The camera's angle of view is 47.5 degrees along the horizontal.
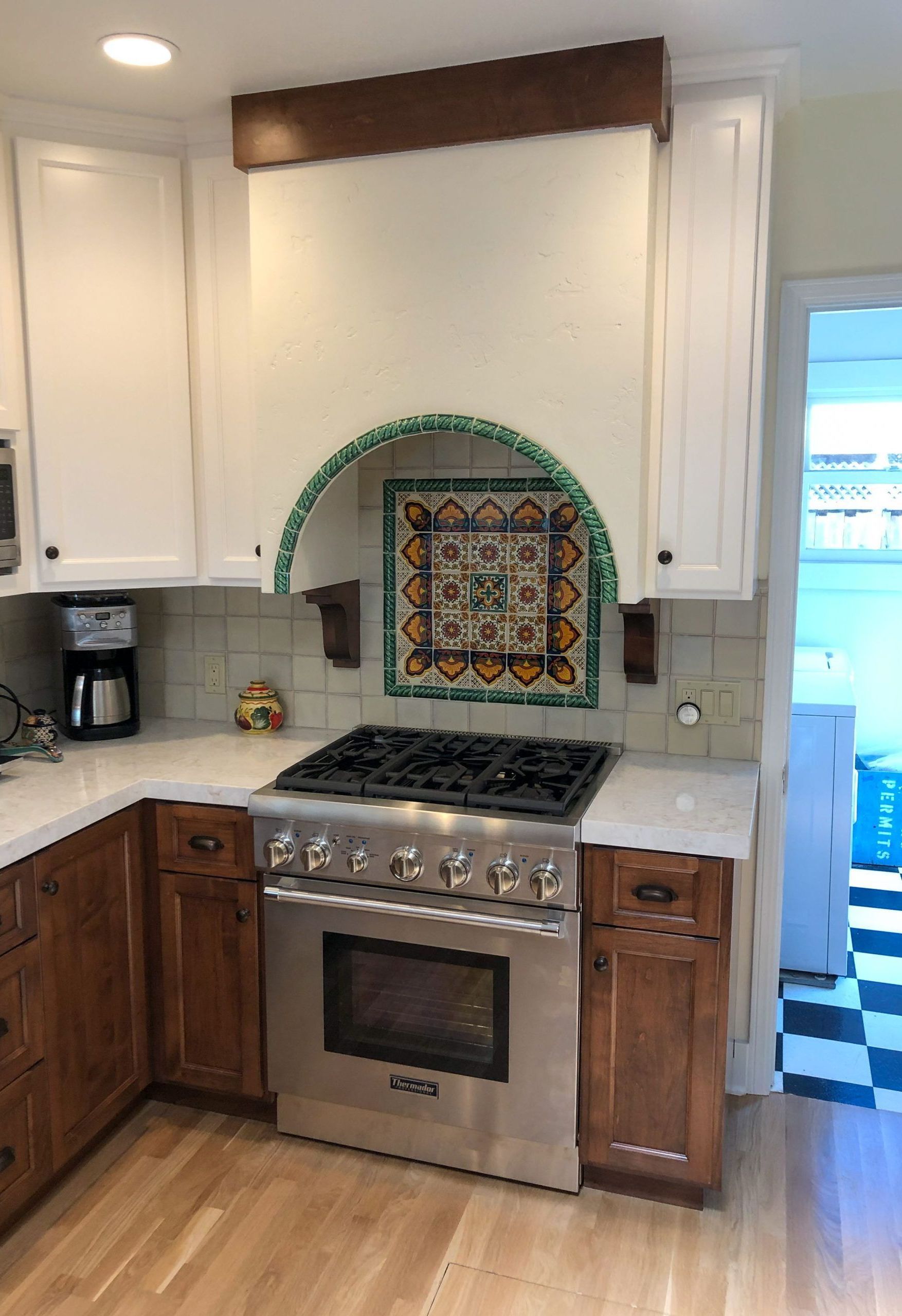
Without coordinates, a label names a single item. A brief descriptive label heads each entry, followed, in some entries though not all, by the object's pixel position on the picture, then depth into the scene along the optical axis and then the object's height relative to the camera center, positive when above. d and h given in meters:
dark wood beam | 2.06 +0.90
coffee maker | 2.79 -0.36
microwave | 2.38 +0.04
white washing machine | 3.45 -1.01
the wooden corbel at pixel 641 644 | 2.50 -0.27
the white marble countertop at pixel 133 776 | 2.20 -0.59
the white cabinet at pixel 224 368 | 2.50 +0.41
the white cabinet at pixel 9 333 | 2.36 +0.46
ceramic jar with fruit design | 2.89 -0.50
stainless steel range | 2.19 -0.94
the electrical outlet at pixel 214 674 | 3.06 -0.42
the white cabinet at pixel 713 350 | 2.15 +0.40
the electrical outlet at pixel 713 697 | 2.61 -0.41
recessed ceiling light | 2.02 +0.97
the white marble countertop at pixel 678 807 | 2.10 -0.59
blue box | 4.56 -1.26
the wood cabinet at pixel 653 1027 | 2.14 -1.04
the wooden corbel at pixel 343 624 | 2.79 -0.25
